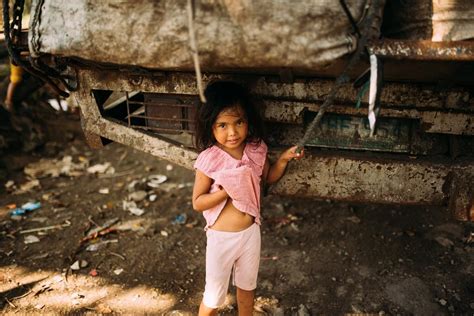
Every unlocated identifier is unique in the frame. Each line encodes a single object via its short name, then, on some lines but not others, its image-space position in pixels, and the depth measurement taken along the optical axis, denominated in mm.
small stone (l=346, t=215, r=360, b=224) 3109
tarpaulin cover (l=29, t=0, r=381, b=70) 1351
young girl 1804
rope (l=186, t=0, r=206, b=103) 1296
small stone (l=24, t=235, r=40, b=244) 2983
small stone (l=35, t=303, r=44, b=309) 2365
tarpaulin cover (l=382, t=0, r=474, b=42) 1485
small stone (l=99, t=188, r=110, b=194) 3695
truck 1375
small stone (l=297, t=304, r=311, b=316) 2258
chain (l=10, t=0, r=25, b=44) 1889
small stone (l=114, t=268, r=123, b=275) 2646
